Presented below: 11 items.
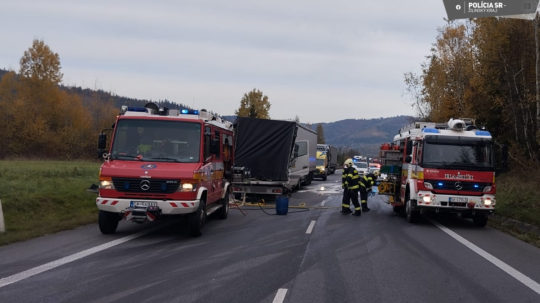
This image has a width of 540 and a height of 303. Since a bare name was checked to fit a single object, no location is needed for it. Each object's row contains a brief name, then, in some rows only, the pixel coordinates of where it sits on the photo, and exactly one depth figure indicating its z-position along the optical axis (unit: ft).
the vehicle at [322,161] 136.05
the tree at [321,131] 412.52
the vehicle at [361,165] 132.33
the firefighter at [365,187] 58.94
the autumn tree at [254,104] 249.34
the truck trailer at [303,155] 83.97
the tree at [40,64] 189.37
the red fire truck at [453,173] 45.78
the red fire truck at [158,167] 35.37
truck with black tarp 68.59
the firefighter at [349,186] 55.01
